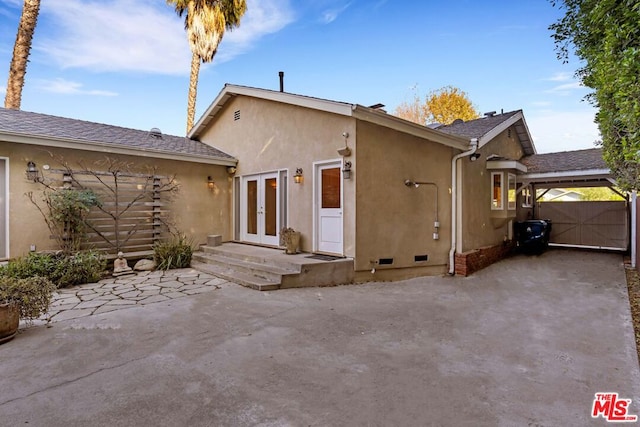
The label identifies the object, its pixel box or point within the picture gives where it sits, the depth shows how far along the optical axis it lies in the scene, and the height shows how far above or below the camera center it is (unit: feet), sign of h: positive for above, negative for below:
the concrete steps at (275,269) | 22.48 -4.30
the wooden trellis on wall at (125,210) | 26.91 +0.11
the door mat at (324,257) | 24.94 -3.57
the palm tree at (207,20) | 49.47 +29.23
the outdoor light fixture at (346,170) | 24.45 +3.05
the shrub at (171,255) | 27.89 -3.74
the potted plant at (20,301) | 12.94 -3.72
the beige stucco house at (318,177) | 24.48 +3.01
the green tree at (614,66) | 10.94 +5.60
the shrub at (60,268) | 20.72 -3.71
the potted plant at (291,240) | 27.22 -2.40
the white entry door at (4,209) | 23.40 +0.11
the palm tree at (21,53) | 32.65 +16.31
